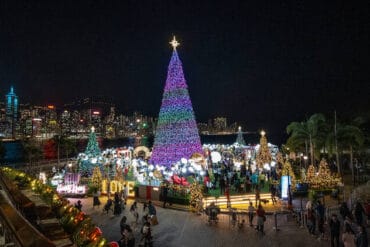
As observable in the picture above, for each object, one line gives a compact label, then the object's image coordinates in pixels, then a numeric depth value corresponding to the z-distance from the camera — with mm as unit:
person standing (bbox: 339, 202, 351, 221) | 13438
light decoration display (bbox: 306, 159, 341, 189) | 21039
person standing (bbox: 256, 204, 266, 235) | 13285
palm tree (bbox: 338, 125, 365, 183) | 27281
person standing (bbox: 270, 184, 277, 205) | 18928
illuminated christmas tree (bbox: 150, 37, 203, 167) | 27188
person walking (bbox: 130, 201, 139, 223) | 15047
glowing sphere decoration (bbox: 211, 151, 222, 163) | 29672
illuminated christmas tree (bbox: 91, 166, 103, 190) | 23609
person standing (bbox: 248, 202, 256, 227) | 14360
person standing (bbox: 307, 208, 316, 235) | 12828
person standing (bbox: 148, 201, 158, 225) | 14884
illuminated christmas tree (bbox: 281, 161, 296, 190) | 20320
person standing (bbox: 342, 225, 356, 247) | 9609
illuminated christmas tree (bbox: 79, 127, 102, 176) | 30406
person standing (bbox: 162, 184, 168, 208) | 19145
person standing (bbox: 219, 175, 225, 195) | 21281
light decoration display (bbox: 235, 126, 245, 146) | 54688
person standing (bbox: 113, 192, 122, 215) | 16861
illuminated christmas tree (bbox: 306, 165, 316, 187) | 21250
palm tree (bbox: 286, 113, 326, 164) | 31403
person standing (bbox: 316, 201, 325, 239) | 12385
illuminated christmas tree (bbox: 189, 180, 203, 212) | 17234
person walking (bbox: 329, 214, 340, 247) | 11070
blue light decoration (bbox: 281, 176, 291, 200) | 17391
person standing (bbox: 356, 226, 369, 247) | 9195
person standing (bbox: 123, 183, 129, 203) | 20195
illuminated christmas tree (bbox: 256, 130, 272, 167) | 25562
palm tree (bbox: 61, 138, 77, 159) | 42894
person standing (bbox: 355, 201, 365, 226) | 12945
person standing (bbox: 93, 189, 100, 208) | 18792
